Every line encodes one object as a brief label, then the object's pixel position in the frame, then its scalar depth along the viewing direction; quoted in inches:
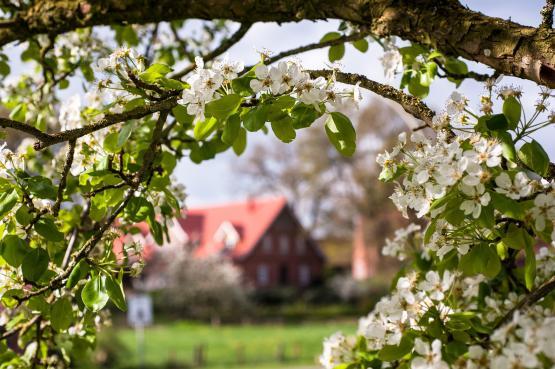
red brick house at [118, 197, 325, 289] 1553.9
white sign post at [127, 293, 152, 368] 751.7
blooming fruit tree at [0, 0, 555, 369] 58.3
